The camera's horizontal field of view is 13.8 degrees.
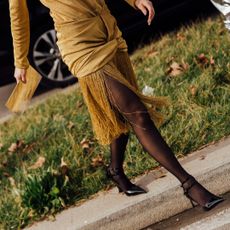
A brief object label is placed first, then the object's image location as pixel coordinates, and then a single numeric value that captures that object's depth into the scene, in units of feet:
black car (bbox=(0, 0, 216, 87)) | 30.45
